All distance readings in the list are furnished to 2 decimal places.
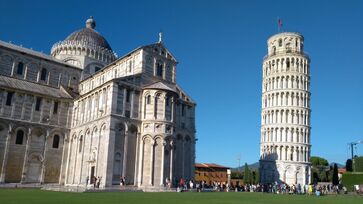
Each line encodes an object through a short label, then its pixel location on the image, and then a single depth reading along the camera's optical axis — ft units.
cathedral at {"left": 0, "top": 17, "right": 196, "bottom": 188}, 109.60
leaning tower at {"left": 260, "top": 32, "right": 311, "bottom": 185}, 197.67
